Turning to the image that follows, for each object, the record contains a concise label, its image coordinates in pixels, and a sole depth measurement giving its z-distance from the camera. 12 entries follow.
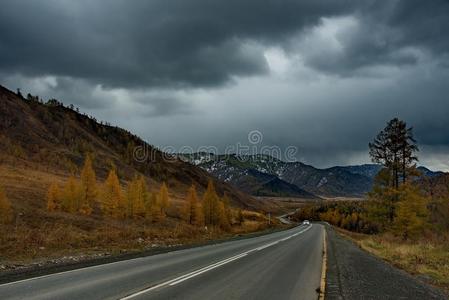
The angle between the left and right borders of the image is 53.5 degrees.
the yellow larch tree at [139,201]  77.28
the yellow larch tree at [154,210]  77.39
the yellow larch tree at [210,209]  86.23
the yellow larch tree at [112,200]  72.94
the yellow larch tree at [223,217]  83.93
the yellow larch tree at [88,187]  72.46
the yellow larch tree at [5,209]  45.56
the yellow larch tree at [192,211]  84.81
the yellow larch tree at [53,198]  63.66
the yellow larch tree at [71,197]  66.39
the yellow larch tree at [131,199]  76.19
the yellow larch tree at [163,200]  88.21
